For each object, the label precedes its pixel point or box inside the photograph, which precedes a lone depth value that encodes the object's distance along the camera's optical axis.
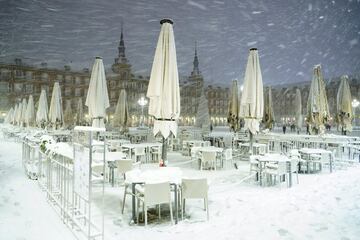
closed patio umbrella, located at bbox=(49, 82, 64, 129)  13.16
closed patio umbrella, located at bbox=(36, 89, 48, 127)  14.58
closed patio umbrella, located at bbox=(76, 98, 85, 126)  19.77
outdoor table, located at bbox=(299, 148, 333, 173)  8.23
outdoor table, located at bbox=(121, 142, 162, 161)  9.33
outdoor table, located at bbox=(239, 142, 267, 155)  10.25
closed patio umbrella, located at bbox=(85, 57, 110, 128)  8.45
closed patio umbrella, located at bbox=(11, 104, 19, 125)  23.71
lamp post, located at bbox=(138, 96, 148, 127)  18.49
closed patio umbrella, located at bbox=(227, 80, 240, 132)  11.74
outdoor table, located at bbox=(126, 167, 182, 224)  4.38
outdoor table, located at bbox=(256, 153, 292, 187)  6.72
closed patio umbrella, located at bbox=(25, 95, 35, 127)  16.64
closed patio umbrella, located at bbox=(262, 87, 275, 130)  13.16
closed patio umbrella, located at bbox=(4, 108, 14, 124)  29.01
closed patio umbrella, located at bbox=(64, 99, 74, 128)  23.08
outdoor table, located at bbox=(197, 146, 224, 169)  8.75
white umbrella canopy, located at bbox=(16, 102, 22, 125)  21.22
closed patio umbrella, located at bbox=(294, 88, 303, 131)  17.23
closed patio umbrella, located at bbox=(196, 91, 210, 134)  17.67
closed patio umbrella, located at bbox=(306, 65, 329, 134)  9.56
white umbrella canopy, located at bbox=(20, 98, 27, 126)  18.88
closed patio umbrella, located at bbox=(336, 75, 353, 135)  11.14
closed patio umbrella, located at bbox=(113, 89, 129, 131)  14.35
